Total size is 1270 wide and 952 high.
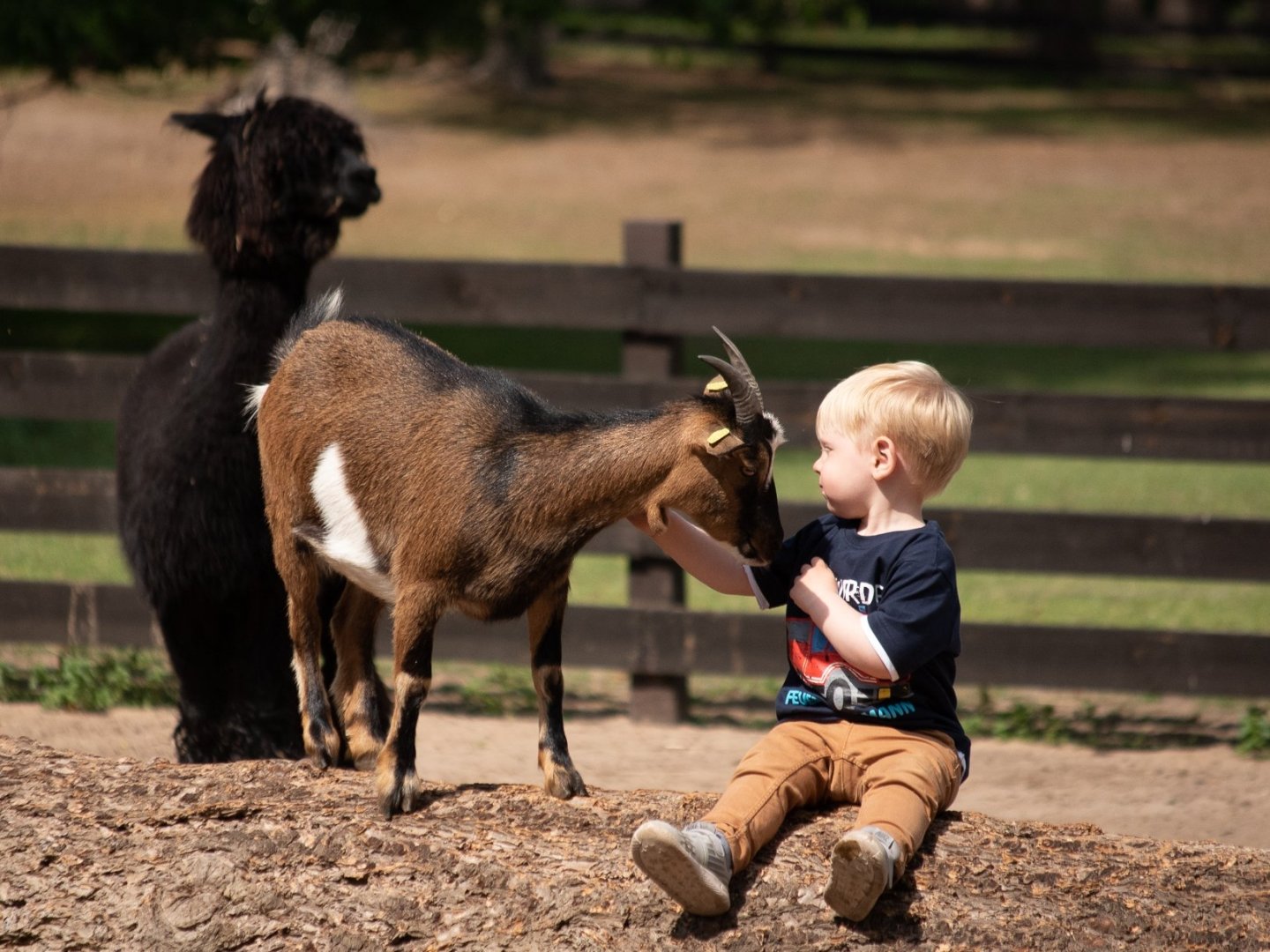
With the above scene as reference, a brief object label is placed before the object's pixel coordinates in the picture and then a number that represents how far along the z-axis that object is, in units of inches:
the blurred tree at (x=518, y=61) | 2394.2
